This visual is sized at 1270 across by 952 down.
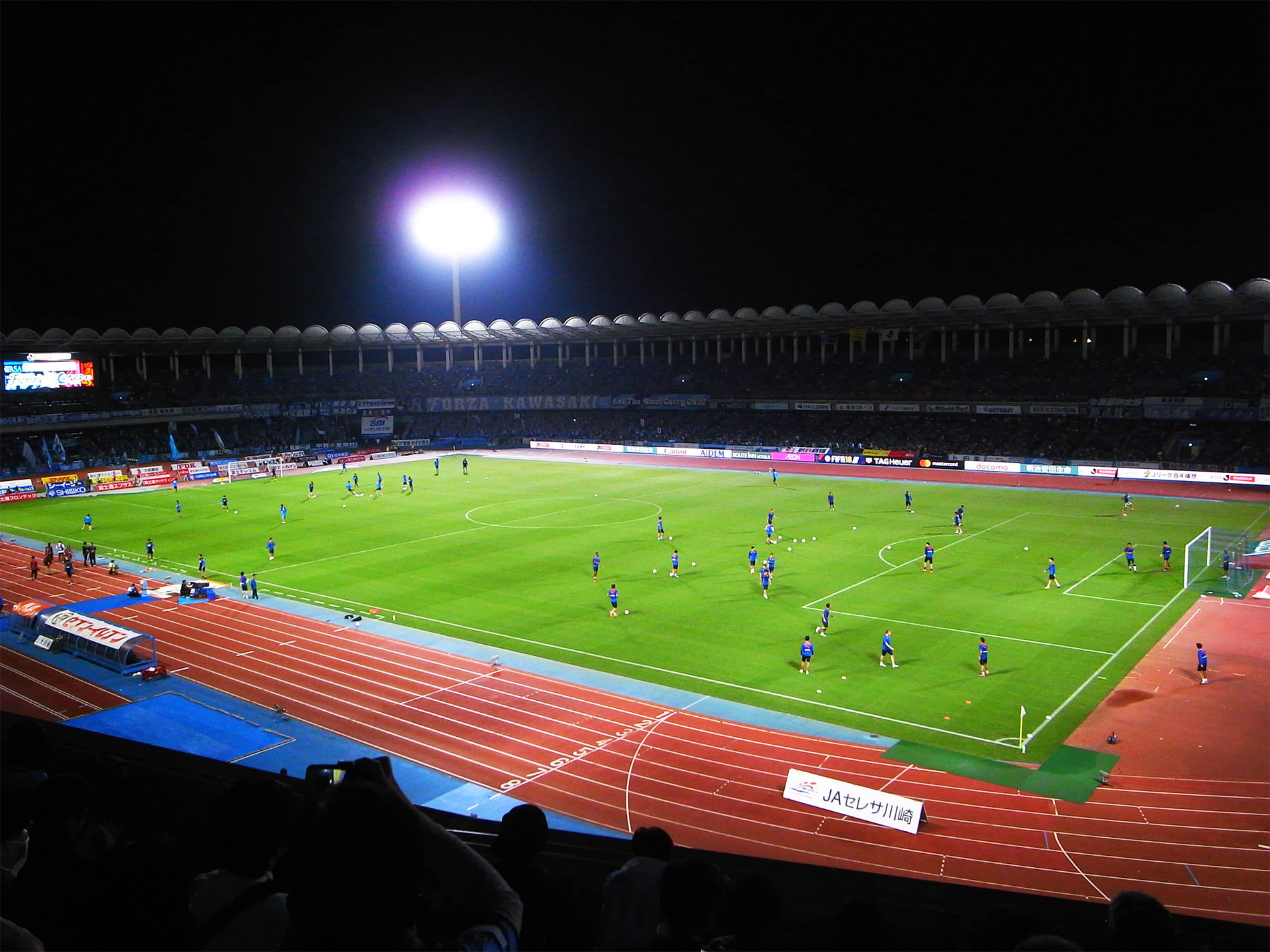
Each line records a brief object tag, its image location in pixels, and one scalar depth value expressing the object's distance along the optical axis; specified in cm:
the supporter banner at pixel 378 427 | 9069
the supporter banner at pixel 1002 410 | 6919
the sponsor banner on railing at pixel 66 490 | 6138
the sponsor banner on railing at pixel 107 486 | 6247
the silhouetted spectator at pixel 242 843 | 343
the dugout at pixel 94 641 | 2564
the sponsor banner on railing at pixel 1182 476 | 5284
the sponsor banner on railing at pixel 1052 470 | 6019
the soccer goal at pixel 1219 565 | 3222
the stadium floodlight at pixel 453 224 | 9419
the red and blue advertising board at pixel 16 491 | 5962
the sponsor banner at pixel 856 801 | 1633
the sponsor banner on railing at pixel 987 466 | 6197
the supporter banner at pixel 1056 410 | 6656
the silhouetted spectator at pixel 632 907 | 414
